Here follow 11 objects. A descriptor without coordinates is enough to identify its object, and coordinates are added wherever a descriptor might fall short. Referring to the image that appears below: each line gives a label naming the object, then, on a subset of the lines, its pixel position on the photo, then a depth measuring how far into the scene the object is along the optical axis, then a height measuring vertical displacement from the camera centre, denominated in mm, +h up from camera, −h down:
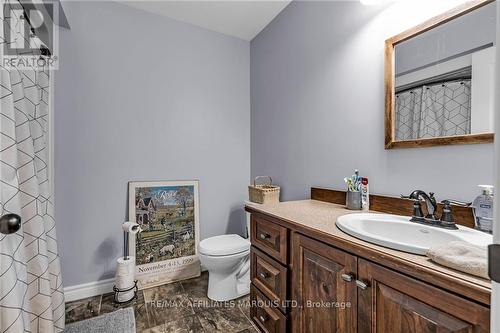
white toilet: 1821 -826
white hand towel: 575 -243
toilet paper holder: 1880 -723
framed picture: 2129 -641
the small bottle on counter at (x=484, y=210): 884 -176
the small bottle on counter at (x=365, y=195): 1354 -180
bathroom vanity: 600 -401
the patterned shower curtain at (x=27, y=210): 919 -229
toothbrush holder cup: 1367 -211
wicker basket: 1950 -257
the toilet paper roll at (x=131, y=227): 1940 -528
